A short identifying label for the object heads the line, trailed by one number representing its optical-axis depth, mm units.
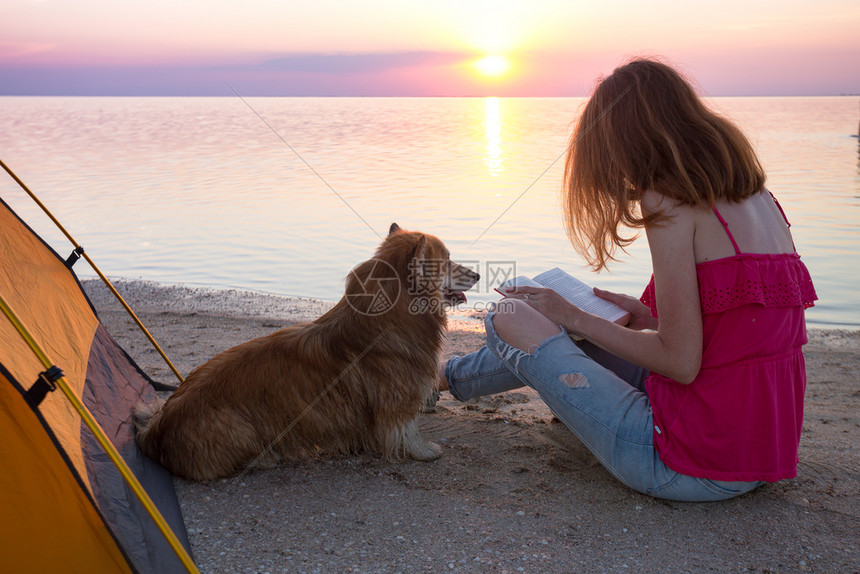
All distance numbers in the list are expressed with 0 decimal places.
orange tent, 2324
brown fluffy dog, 3285
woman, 2582
